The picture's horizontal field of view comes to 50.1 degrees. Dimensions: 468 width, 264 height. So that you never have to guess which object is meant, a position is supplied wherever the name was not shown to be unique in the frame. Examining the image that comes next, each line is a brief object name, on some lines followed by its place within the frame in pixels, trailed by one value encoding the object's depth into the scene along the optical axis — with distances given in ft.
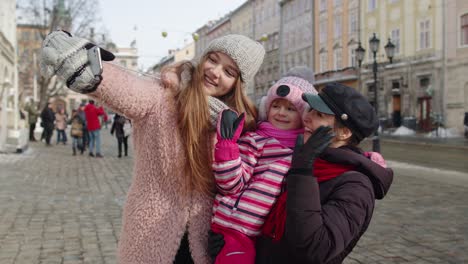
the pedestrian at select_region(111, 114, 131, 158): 50.28
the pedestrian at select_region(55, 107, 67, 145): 69.76
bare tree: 114.32
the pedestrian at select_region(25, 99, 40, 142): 76.43
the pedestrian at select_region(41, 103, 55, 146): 68.44
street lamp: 65.77
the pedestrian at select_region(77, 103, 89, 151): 55.06
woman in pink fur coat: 6.09
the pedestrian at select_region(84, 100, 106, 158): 49.67
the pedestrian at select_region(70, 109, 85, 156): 53.78
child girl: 5.71
